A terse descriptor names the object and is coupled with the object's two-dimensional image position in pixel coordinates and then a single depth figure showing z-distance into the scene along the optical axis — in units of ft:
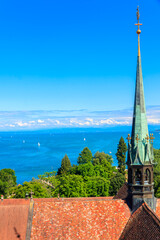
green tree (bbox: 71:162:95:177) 219.24
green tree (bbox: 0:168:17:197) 210.38
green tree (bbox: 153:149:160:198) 156.17
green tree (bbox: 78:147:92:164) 295.07
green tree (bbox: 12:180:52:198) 160.27
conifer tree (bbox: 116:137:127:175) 303.48
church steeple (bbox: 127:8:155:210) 73.56
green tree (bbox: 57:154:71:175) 263.49
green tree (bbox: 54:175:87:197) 161.07
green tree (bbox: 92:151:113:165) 282.56
